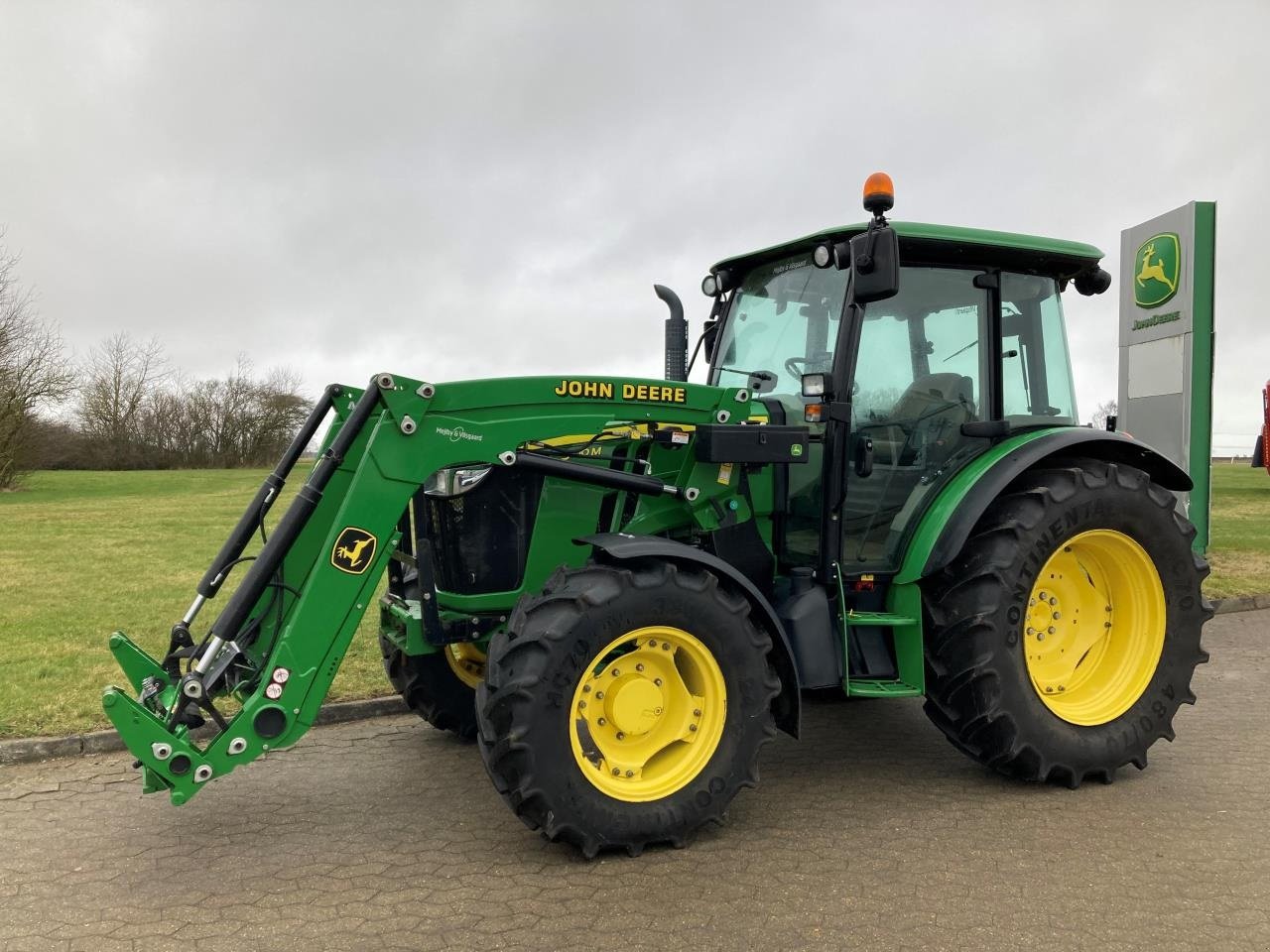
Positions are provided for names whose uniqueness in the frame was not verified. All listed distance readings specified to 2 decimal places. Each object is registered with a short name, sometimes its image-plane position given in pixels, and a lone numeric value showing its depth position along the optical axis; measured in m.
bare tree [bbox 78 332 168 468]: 46.88
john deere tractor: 3.77
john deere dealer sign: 10.30
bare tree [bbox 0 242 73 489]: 30.94
